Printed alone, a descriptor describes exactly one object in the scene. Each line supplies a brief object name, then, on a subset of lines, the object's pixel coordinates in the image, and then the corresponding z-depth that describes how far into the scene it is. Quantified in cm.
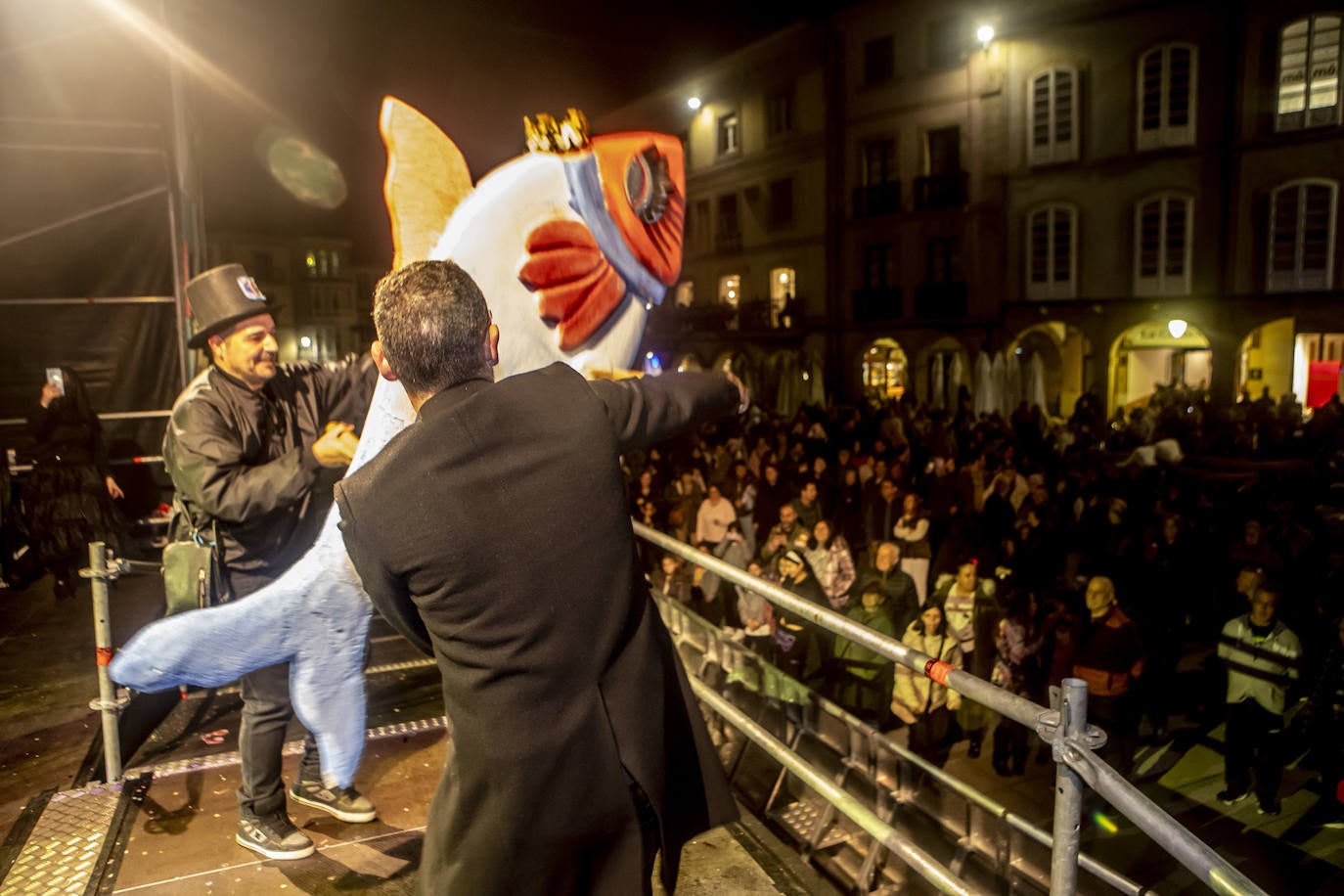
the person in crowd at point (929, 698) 532
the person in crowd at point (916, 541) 724
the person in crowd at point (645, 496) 939
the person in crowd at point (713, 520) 811
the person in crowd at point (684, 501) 852
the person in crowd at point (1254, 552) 642
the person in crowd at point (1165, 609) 578
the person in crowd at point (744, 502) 909
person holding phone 668
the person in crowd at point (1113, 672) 530
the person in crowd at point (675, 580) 714
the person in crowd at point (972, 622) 552
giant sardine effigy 280
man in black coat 155
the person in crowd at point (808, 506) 762
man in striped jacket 502
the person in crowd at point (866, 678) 559
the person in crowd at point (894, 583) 581
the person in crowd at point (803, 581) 591
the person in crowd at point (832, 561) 632
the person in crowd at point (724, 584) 705
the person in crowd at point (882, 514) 869
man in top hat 276
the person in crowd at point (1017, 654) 539
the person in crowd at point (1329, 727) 493
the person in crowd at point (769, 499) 915
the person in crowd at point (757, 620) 632
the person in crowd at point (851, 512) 976
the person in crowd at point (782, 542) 644
